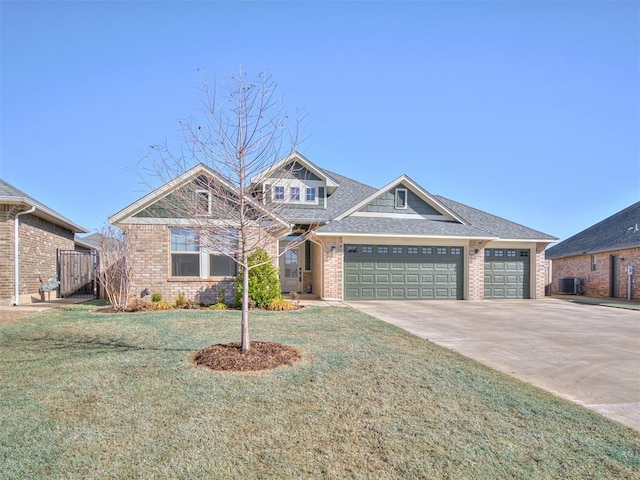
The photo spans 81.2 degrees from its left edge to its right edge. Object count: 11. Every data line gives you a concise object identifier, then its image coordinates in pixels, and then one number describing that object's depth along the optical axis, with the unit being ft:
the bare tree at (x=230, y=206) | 19.79
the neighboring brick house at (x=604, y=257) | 63.93
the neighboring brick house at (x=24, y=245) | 39.86
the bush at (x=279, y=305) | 38.50
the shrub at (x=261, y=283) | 39.01
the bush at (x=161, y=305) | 38.55
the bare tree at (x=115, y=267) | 38.32
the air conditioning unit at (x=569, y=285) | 72.64
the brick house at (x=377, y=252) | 42.19
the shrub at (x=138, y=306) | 37.45
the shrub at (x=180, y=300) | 40.59
